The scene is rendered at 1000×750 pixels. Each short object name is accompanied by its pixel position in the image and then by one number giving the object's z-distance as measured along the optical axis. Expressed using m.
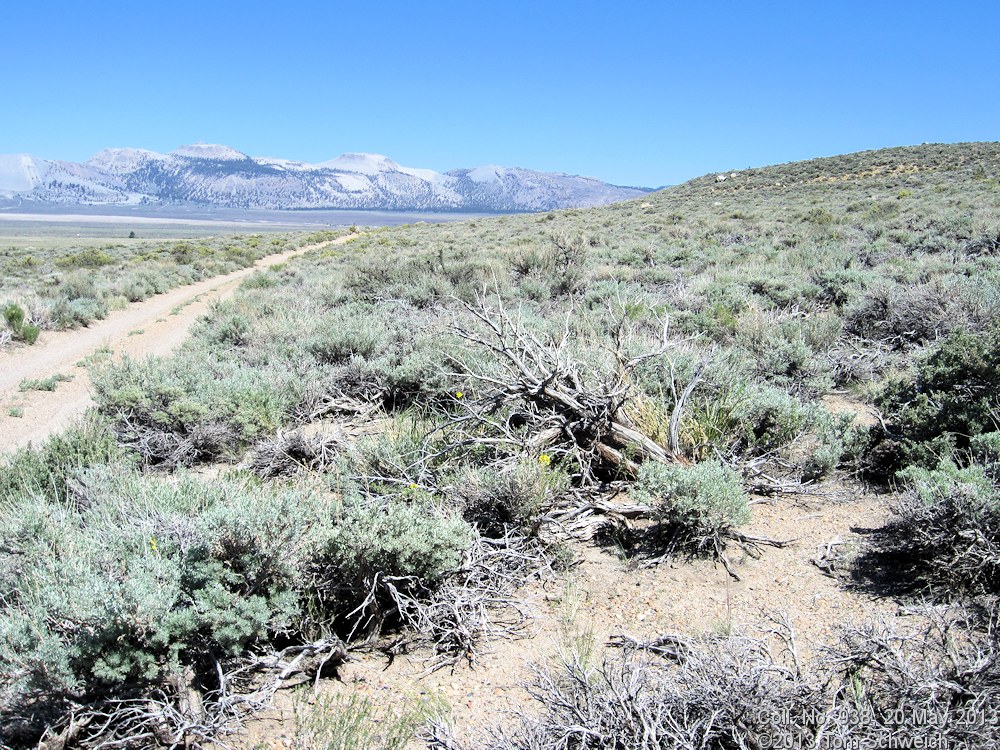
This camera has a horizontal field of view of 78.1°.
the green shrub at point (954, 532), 2.72
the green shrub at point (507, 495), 3.66
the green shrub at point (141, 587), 2.26
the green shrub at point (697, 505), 3.36
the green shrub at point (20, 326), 11.35
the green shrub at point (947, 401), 3.88
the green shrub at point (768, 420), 4.59
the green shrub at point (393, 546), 2.93
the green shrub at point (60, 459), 4.38
